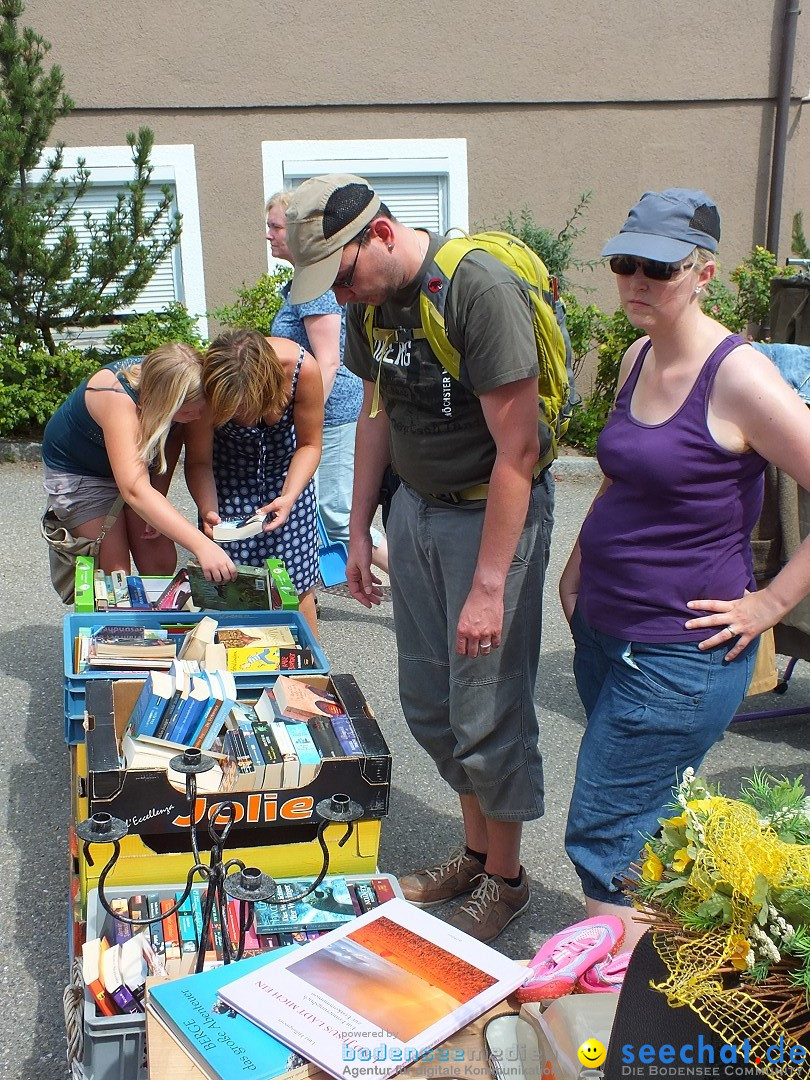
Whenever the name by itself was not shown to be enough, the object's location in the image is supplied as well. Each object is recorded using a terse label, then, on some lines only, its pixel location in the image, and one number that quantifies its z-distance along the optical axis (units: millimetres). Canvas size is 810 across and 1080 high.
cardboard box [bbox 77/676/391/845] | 2336
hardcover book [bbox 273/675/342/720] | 2717
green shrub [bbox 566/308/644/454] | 8523
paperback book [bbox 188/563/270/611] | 3559
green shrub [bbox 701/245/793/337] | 8859
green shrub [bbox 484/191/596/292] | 8742
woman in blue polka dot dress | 3639
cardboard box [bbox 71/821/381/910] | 2365
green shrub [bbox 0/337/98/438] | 7824
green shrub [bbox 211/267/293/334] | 8242
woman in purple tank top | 2043
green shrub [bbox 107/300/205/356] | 8195
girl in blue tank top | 3537
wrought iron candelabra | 1875
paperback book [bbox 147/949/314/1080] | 1640
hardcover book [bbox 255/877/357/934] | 2207
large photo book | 1660
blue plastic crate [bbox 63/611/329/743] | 2953
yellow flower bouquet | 1233
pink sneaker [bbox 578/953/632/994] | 1797
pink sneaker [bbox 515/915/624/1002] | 1801
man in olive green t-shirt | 2346
